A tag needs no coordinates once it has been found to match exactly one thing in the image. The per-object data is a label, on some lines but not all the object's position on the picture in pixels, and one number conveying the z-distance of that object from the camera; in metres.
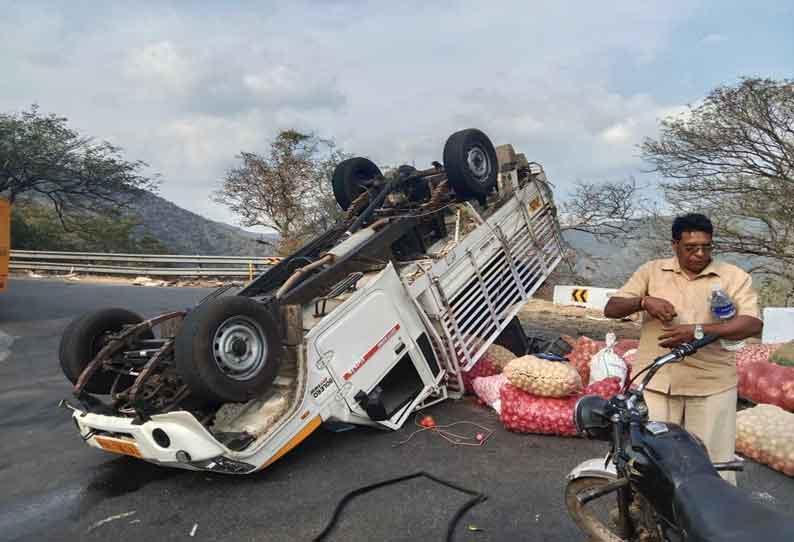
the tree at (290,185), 20.64
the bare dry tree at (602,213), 15.01
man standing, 2.20
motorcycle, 1.40
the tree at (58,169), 17.88
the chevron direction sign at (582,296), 12.04
